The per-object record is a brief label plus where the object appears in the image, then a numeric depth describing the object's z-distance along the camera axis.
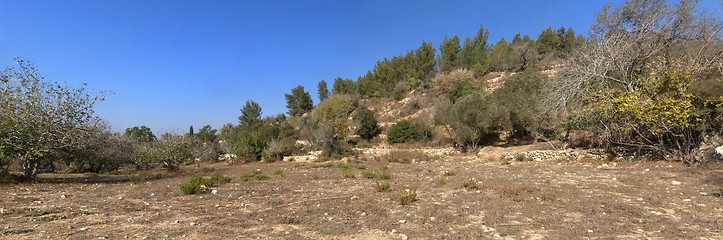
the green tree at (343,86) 62.62
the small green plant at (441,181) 12.01
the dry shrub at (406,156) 24.56
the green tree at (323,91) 67.00
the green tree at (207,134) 44.82
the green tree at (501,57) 51.16
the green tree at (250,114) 51.47
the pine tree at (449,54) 53.81
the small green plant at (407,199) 8.44
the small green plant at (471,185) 10.51
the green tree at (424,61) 55.00
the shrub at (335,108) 49.09
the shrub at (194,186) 10.67
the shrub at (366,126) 39.66
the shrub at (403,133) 35.00
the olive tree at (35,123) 12.30
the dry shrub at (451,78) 45.91
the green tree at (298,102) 62.16
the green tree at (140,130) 45.41
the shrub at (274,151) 29.70
